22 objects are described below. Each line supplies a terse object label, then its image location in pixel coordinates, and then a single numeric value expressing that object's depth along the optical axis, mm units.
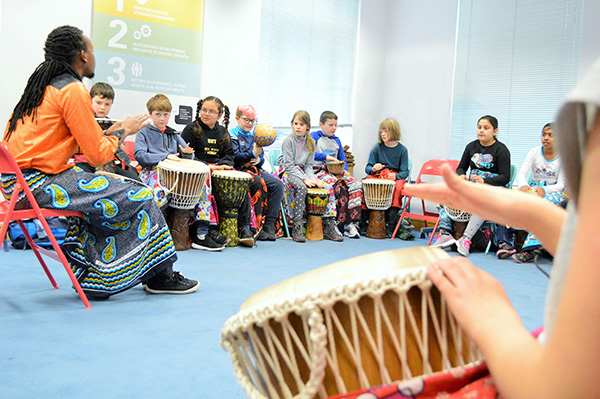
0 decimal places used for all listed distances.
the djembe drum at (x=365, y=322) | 653
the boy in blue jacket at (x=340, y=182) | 5426
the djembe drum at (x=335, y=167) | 5430
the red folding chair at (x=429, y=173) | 5215
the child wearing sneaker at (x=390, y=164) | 5609
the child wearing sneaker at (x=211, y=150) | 4172
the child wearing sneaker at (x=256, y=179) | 4719
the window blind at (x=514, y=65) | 5496
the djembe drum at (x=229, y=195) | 4191
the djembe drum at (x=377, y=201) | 5414
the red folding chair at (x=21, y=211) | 2027
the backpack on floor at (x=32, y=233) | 3628
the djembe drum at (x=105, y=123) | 3438
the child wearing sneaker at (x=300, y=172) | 5008
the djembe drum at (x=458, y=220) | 4797
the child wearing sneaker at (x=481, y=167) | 4727
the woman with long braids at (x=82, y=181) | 2248
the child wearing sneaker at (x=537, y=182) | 4477
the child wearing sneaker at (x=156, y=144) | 3996
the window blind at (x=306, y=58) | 5863
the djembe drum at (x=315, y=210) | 5031
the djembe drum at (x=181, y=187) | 3676
